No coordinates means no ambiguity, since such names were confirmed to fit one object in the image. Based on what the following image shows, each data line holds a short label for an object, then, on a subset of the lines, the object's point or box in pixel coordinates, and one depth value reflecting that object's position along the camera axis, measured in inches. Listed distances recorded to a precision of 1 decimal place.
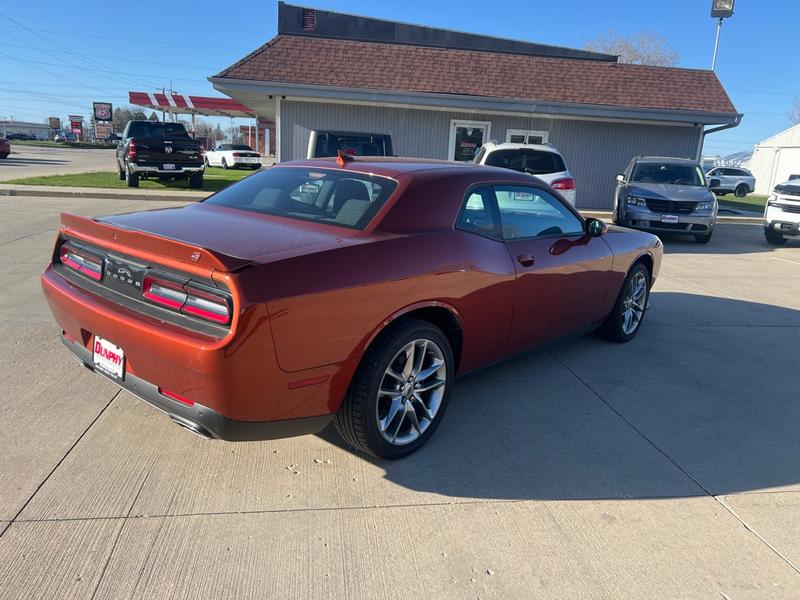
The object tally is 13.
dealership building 612.1
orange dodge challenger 97.1
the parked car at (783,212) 487.2
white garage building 1507.1
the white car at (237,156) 1222.3
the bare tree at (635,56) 1911.9
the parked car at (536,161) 415.5
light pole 829.2
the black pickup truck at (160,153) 651.5
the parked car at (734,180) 1307.8
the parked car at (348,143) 414.9
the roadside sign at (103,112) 3031.0
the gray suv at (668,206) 459.2
